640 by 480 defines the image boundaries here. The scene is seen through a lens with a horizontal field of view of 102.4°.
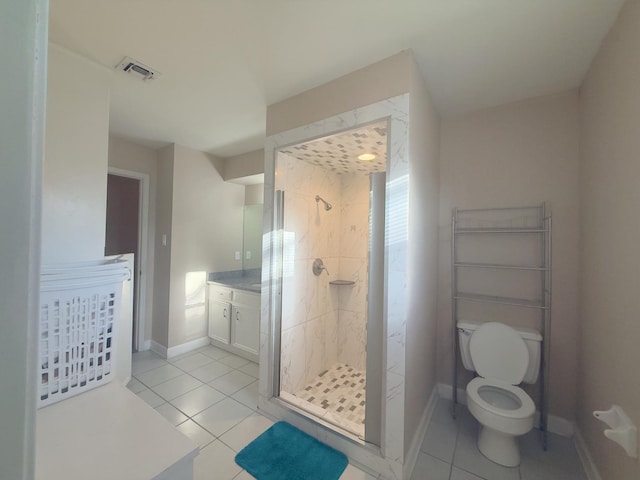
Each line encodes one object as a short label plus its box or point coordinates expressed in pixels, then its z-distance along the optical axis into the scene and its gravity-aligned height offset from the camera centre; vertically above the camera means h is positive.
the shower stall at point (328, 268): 2.14 -0.28
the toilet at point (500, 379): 1.58 -1.01
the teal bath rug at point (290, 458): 1.55 -1.40
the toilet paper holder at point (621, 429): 1.11 -0.83
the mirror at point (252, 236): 3.73 +0.06
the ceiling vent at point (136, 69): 1.71 +1.18
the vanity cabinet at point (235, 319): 2.97 -0.97
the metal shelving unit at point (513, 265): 1.93 -0.16
